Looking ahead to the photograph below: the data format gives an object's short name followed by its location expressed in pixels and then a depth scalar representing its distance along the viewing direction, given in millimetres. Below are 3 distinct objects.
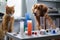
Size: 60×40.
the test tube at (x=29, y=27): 1596
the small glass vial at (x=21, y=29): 1520
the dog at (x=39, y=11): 2266
